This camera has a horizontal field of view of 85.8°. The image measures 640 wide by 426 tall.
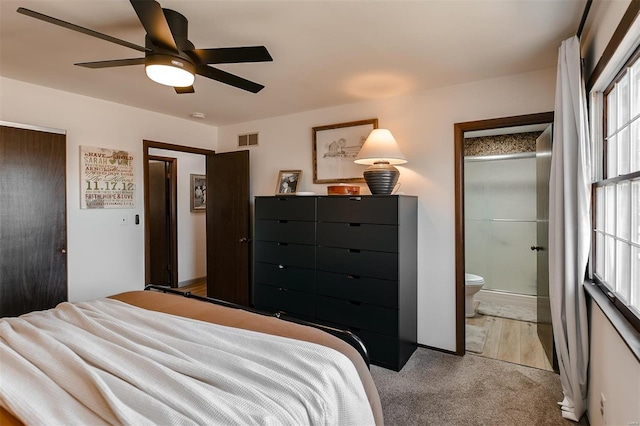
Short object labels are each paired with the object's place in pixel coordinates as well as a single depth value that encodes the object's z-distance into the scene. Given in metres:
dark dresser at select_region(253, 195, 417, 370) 2.77
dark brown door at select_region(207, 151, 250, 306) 4.13
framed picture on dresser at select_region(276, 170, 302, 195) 3.85
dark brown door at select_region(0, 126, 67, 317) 2.72
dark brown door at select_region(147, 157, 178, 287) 5.22
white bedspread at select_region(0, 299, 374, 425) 1.01
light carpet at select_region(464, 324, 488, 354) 3.12
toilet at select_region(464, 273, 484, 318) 3.79
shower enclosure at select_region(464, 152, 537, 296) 4.32
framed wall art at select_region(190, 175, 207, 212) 5.50
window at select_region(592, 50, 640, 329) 1.47
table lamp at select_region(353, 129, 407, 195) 2.89
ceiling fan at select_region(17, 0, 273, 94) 1.67
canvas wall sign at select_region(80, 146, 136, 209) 3.25
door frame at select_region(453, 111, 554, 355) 2.95
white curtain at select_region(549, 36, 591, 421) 1.94
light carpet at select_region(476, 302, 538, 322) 3.94
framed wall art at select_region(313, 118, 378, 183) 3.45
